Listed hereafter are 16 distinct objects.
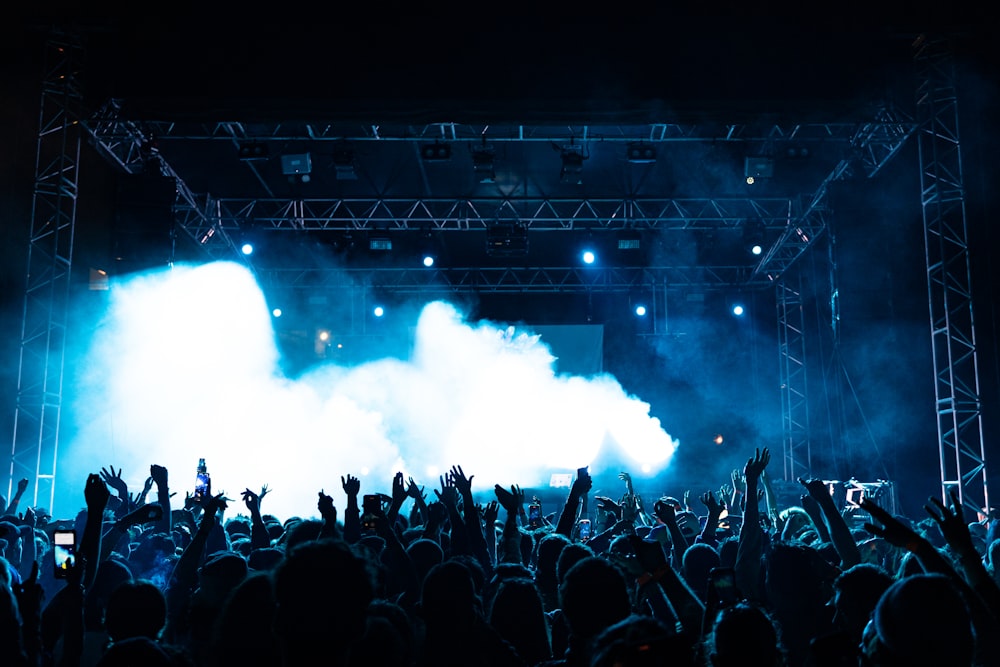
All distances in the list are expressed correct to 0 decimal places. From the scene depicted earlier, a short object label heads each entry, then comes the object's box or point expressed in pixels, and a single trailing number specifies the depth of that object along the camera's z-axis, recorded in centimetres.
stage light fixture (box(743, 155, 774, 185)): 1507
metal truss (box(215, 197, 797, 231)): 1859
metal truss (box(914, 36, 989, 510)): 1166
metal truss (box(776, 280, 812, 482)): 2014
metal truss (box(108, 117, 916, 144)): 1464
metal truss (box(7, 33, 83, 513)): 1273
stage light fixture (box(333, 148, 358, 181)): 1519
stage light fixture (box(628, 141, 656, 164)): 1472
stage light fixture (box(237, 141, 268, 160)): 1470
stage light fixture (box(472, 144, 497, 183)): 1497
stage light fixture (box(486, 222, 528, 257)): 1820
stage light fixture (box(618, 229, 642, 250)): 1880
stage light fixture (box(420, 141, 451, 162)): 1457
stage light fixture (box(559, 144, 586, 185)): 1505
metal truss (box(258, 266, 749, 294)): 2275
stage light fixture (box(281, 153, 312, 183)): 1533
